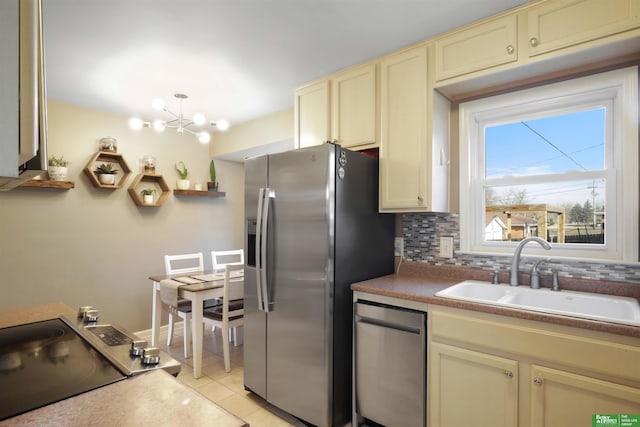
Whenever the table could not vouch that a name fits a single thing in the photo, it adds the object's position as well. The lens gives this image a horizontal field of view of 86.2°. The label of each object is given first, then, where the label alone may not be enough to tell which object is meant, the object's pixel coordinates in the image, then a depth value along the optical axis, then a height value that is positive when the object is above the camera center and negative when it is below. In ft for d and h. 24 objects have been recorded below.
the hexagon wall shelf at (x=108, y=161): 11.01 +1.57
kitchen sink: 5.16 -1.48
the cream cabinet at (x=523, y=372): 4.36 -2.25
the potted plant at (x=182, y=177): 13.18 +1.45
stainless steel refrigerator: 6.64 -1.12
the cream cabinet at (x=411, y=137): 7.04 +1.64
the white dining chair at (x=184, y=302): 10.28 -2.72
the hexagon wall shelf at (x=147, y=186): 12.01 +1.00
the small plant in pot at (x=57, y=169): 10.14 +1.36
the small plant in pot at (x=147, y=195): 12.12 +0.69
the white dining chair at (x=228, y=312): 9.49 -2.83
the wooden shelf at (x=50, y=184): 9.84 +0.91
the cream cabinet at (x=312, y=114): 8.70 +2.62
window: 5.99 +0.91
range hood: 1.42 +0.58
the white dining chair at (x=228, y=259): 11.64 -1.89
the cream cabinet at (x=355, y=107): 7.88 +2.55
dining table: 9.20 -2.23
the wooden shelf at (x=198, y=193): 13.15 +0.84
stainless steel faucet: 6.46 -1.00
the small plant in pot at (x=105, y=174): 11.16 +1.32
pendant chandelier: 8.57 +2.48
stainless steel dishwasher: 5.93 -2.76
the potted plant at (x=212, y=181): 14.12 +1.38
